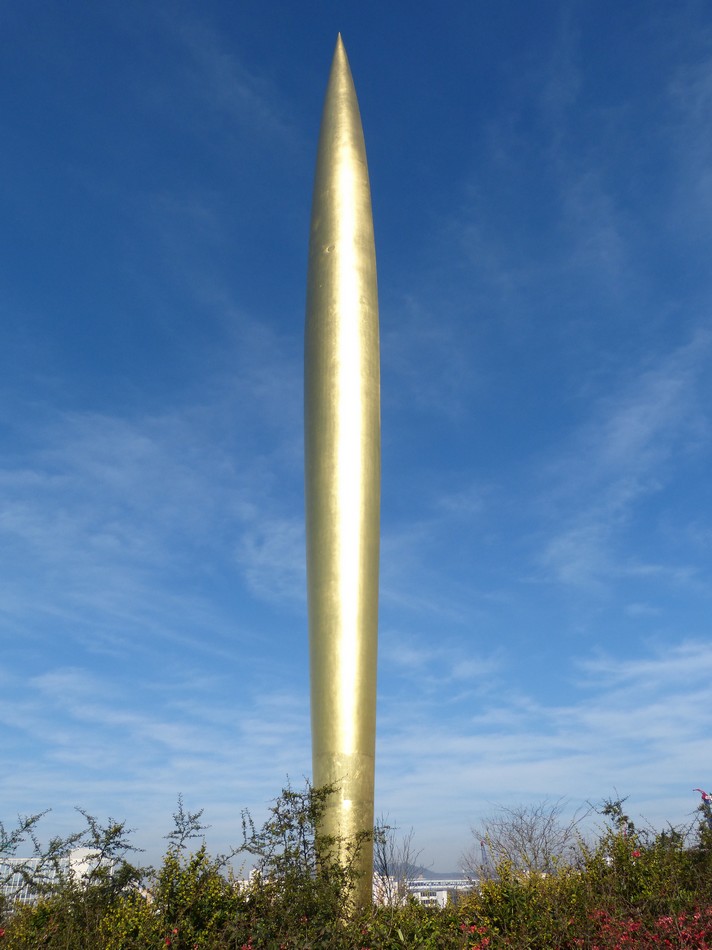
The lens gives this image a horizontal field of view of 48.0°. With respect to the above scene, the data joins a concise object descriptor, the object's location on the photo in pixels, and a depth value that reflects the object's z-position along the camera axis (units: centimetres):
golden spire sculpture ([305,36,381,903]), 1727
